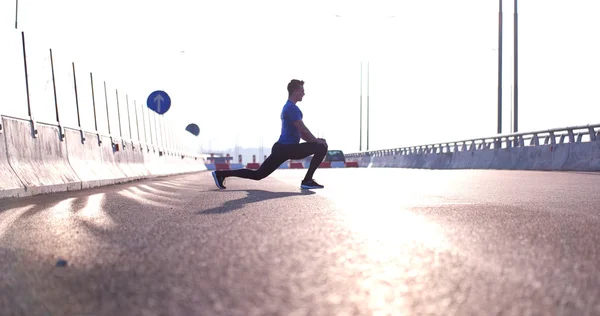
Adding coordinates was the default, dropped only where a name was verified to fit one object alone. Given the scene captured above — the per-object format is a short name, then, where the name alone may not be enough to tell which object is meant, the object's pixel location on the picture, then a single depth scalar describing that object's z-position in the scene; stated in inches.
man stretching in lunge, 394.9
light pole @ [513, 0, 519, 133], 1068.0
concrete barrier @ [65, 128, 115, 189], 444.5
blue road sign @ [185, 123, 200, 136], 2167.8
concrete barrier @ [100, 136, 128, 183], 529.3
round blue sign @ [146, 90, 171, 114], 1000.2
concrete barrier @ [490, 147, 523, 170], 877.4
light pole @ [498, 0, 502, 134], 1193.7
